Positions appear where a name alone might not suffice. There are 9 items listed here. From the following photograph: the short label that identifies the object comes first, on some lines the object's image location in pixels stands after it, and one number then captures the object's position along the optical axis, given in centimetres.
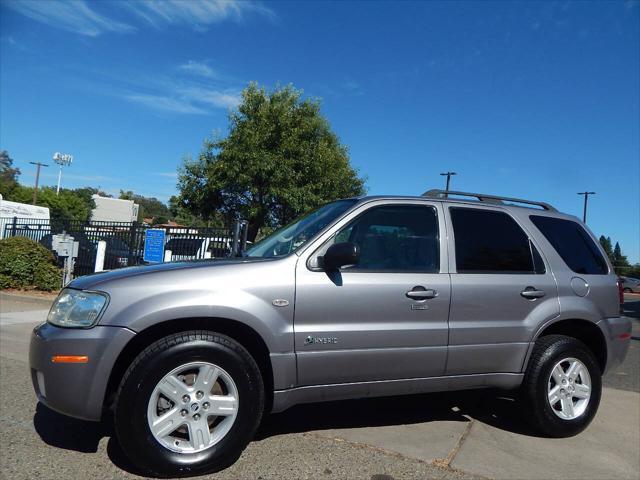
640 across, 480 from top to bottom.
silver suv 308
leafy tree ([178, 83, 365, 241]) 1808
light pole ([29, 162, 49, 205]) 6534
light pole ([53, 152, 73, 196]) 8188
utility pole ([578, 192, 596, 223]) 4934
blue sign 1237
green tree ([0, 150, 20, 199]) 8856
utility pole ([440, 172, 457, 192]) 4297
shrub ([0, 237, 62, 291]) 1252
